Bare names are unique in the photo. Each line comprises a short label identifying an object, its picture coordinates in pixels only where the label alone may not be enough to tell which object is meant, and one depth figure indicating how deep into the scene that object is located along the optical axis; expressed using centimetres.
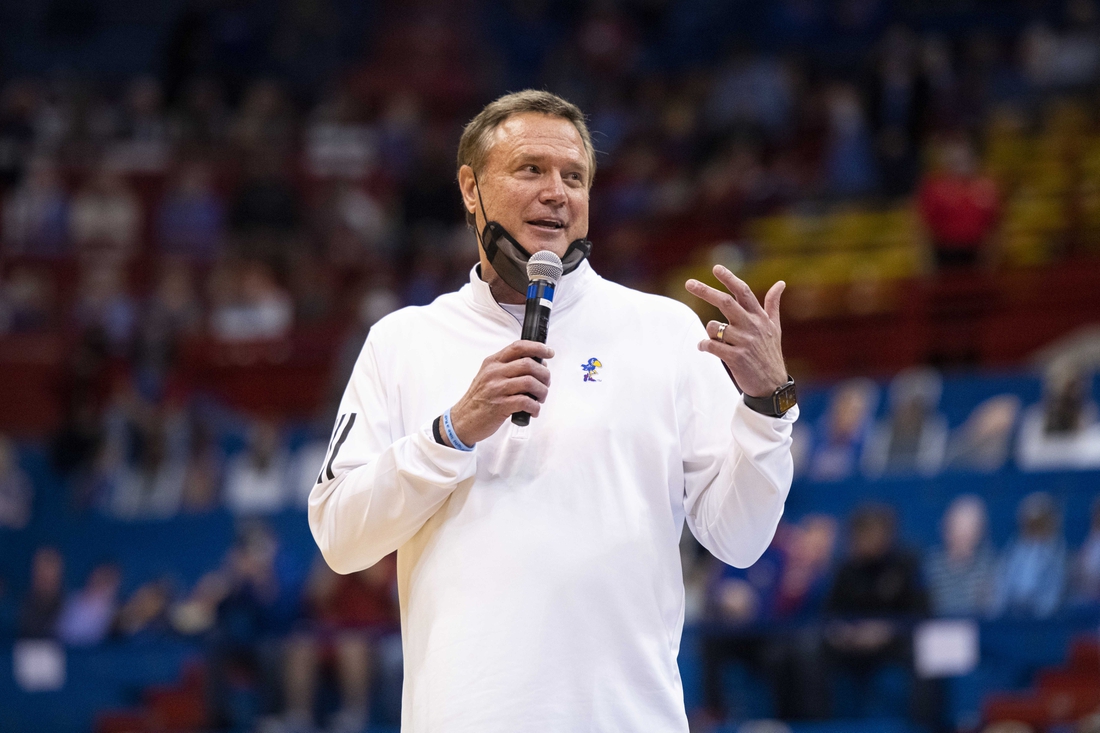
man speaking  507
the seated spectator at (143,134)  3341
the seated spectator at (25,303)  2681
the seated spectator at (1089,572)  1407
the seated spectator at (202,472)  2295
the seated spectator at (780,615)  1226
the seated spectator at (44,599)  2000
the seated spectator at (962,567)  1548
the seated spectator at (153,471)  2348
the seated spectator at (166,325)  2511
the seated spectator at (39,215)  2978
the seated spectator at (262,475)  2253
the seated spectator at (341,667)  1323
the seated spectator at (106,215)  2989
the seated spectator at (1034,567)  1480
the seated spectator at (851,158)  2778
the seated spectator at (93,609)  1977
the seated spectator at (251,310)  2639
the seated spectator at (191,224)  2970
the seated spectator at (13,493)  2339
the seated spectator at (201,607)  1742
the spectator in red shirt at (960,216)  2192
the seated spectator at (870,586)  1215
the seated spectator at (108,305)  2572
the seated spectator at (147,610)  1842
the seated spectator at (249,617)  1369
